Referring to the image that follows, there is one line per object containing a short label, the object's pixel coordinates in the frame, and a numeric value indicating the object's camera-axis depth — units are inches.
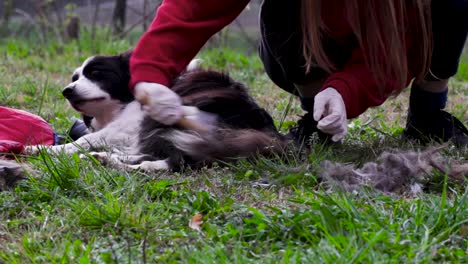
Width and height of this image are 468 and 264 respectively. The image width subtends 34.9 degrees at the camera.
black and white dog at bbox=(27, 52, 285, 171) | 110.9
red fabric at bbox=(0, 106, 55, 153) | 122.6
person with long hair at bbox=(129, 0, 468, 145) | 104.1
